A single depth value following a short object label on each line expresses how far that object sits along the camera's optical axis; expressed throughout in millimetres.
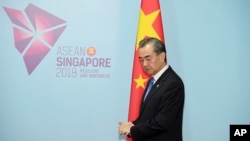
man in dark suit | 3360
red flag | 4382
